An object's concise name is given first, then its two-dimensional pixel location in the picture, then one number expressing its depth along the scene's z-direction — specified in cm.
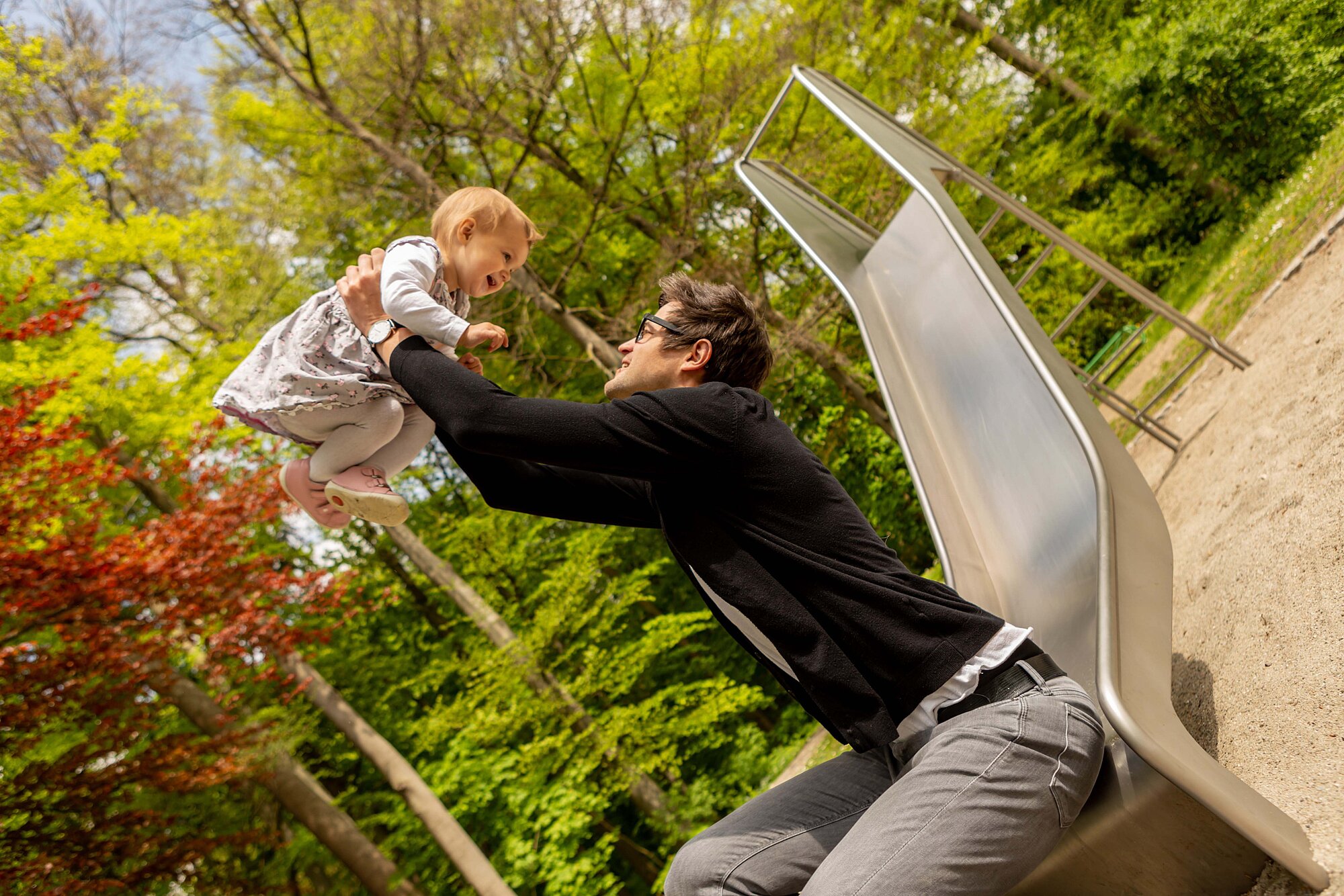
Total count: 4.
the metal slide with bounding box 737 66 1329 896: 167
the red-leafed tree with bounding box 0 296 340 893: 568
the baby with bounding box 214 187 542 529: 222
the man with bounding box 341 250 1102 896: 163
